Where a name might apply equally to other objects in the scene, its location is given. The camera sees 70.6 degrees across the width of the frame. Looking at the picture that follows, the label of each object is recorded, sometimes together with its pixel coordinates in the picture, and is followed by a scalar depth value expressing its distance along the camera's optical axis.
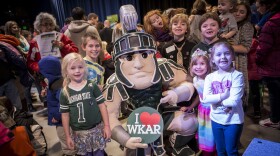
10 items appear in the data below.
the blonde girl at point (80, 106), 1.51
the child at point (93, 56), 1.81
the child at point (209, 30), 1.62
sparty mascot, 1.34
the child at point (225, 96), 1.37
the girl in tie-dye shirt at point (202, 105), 1.54
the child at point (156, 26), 2.30
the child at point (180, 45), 1.84
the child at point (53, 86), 1.90
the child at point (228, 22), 2.03
